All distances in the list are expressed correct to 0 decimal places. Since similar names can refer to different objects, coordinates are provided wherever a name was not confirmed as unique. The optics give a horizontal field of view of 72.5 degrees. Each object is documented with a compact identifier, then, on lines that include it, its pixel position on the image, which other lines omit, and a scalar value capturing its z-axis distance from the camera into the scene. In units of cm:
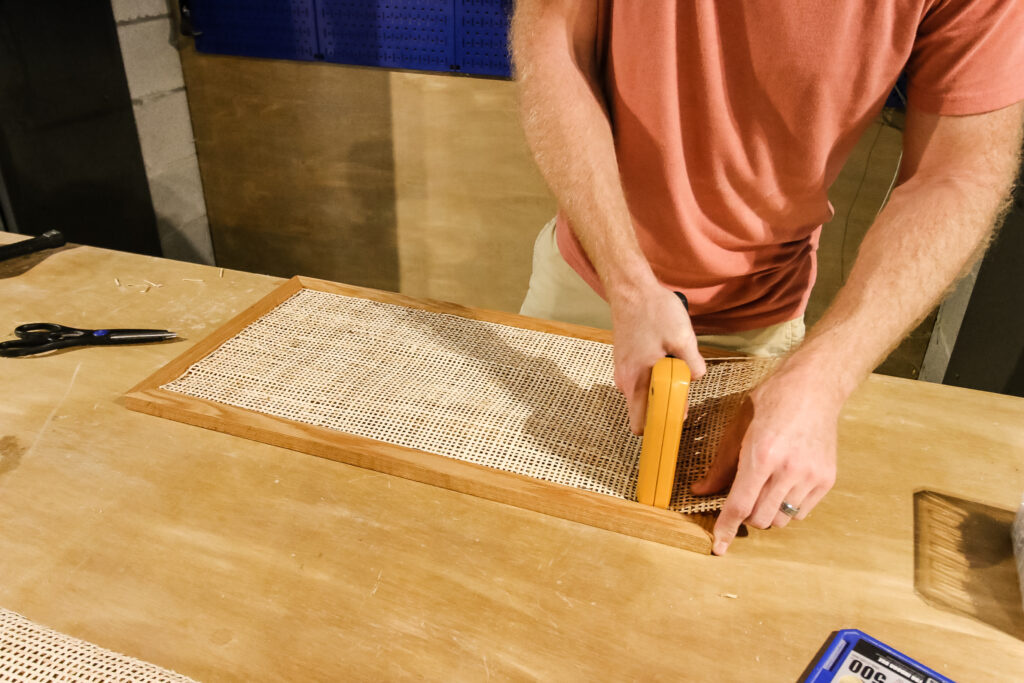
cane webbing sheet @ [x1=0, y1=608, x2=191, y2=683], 55
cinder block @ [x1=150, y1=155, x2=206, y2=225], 260
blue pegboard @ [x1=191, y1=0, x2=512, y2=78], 223
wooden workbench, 60
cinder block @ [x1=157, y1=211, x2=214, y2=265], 268
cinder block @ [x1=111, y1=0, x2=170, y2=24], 227
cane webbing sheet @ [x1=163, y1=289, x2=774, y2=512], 82
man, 78
